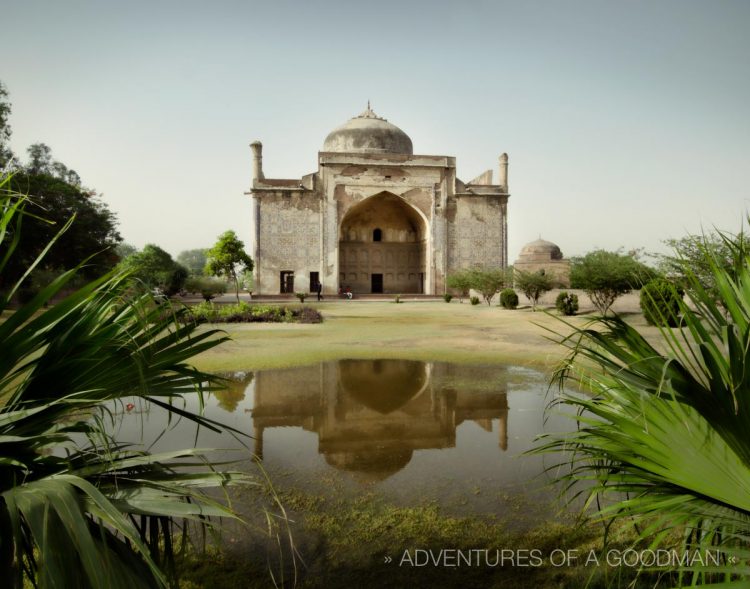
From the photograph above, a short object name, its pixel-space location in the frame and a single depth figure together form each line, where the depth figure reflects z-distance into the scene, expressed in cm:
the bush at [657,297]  1143
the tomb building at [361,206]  2798
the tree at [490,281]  2175
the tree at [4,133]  1856
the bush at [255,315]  1361
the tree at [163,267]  2823
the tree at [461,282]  2473
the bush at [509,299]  1938
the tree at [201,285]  2840
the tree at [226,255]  2972
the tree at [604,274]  1427
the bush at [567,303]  1645
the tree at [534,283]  1902
